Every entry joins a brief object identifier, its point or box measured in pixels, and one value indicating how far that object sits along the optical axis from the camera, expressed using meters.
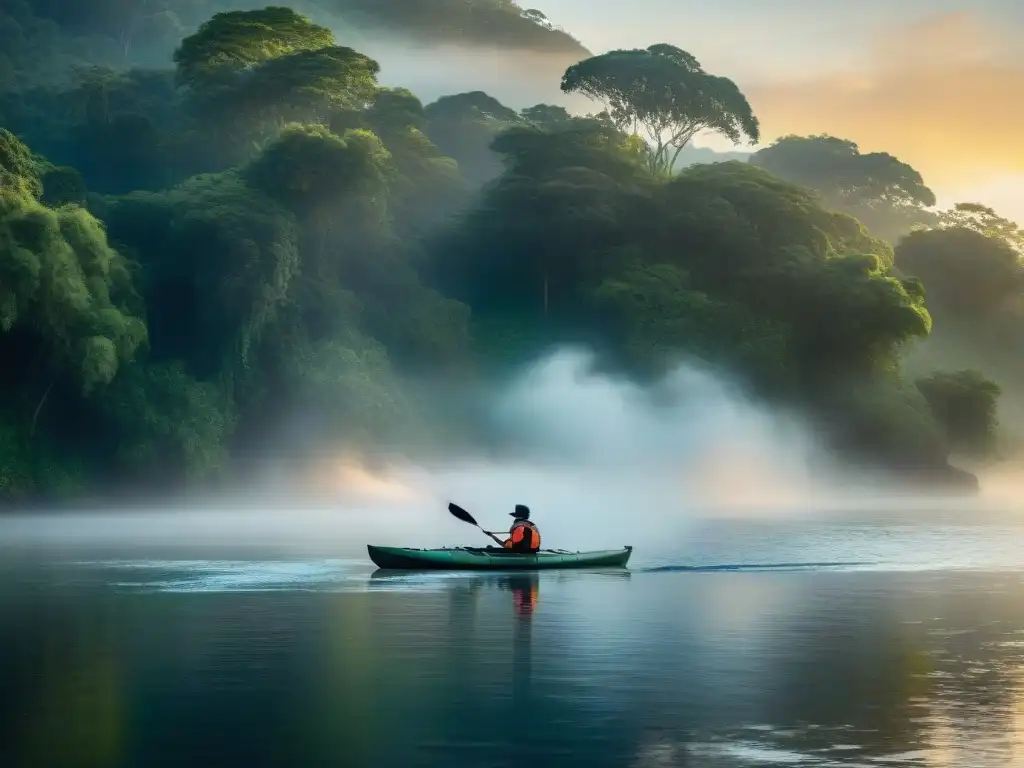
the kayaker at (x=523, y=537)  36.41
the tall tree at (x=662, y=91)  107.12
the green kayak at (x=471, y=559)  36.06
